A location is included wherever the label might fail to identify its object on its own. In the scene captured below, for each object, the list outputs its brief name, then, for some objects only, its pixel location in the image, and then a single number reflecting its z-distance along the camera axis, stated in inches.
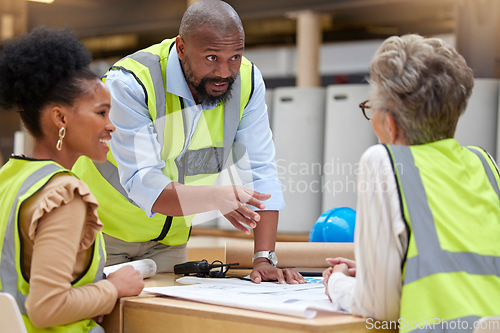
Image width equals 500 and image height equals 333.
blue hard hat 108.1
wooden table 81.5
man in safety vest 101.8
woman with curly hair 84.1
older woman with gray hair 82.8
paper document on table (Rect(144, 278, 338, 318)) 83.6
